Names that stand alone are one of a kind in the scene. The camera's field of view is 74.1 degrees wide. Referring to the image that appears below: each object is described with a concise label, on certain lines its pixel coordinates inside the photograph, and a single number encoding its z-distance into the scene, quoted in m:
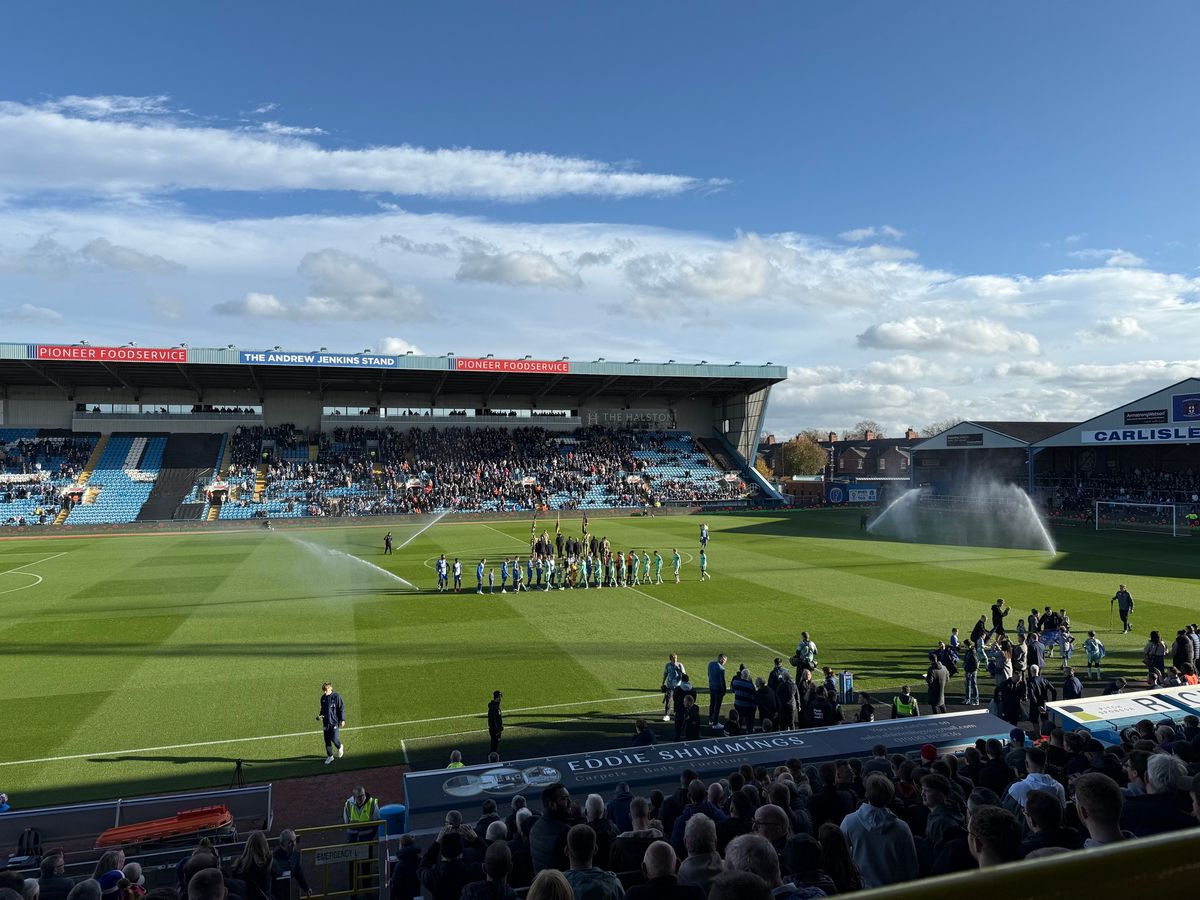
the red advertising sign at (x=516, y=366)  61.16
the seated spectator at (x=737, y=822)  6.32
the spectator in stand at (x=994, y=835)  3.67
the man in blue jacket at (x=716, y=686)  14.72
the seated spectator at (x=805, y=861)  4.73
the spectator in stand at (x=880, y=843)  5.12
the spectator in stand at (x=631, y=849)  5.60
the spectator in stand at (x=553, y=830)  6.30
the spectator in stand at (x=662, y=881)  3.41
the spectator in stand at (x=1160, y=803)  5.07
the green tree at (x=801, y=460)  108.00
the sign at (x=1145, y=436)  46.84
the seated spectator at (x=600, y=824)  6.47
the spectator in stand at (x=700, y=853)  4.12
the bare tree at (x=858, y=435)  143.32
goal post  46.31
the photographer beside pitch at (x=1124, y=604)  20.72
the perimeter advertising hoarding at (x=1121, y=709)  11.26
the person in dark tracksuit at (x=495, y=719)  13.20
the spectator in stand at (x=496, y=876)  4.75
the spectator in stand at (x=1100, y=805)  3.83
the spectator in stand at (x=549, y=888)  2.50
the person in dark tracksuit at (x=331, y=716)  13.16
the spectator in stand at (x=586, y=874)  3.77
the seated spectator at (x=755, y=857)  3.25
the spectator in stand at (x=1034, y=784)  6.66
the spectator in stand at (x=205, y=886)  4.50
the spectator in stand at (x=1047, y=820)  4.68
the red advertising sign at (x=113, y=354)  52.91
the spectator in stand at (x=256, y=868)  6.81
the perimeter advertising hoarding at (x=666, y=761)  9.62
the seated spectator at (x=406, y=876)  7.31
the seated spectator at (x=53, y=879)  6.38
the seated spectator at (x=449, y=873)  5.99
